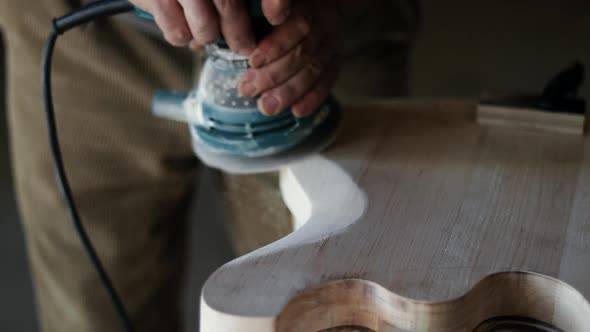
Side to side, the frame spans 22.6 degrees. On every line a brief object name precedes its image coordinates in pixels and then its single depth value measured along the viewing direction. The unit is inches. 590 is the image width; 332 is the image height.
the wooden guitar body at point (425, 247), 39.4
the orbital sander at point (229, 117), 43.7
